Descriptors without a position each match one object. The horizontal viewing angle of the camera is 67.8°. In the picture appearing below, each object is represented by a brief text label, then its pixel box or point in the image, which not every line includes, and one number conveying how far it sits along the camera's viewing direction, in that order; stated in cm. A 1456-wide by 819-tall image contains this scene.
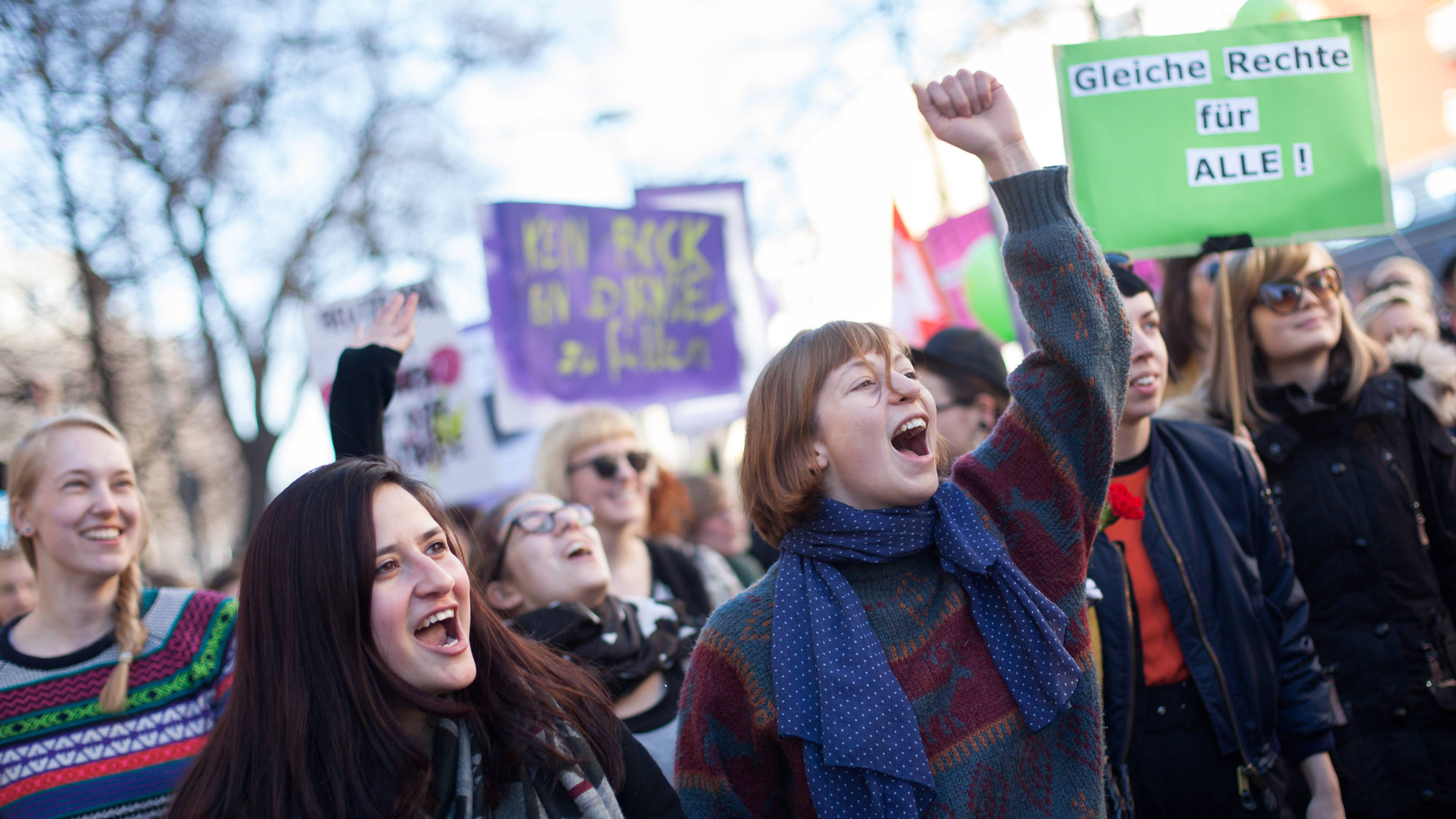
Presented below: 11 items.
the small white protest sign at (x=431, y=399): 596
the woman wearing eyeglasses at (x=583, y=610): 309
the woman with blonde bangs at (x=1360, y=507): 297
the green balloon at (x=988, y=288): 702
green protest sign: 320
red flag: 667
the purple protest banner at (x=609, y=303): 586
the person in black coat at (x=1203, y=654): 258
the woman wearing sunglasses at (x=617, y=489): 416
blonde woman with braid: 264
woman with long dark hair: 204
